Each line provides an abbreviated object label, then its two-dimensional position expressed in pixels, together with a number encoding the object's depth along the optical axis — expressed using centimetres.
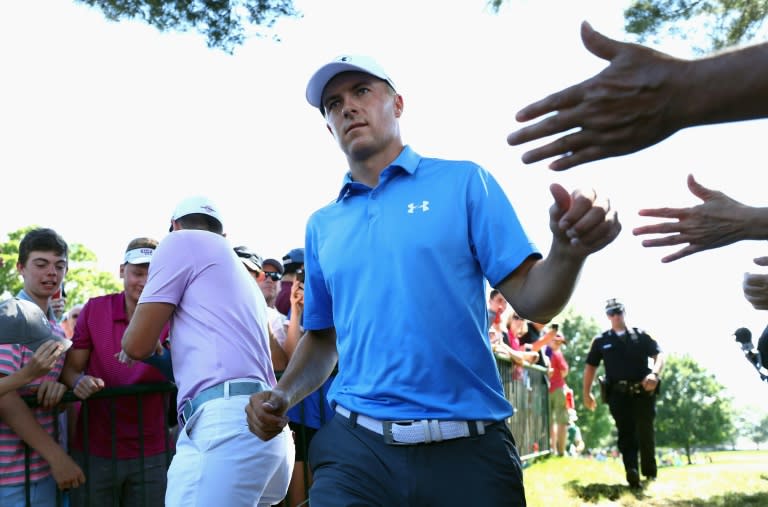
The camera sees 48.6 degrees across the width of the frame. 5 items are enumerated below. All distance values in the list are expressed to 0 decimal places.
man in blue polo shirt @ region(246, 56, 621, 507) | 250
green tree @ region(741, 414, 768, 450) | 13700
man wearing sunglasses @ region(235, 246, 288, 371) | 538
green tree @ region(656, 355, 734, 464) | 6981
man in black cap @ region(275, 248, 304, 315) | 627
